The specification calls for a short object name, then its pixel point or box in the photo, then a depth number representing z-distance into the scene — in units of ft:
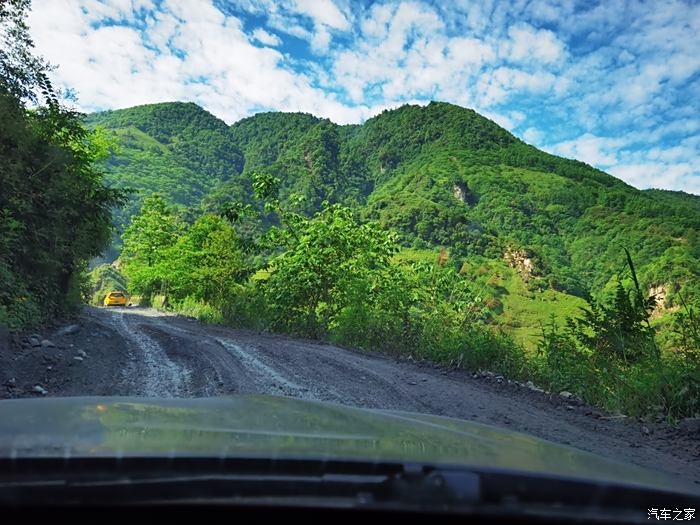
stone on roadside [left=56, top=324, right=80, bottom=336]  33.36
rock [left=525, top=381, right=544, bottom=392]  24.63
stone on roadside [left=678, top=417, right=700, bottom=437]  16.75
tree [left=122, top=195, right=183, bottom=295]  123.34
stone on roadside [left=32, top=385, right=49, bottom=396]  18.98
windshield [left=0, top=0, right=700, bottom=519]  6.54
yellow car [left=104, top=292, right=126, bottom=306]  129.29
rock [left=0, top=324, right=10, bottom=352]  24.43
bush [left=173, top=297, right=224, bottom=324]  59.62
